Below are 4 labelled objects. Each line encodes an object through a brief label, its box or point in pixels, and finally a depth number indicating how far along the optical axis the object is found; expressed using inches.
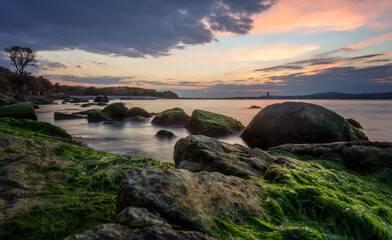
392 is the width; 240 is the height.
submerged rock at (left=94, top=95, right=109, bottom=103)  2167.4
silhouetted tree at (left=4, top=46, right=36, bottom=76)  2190.0
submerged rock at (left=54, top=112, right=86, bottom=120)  726.4
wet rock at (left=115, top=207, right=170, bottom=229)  62.7
